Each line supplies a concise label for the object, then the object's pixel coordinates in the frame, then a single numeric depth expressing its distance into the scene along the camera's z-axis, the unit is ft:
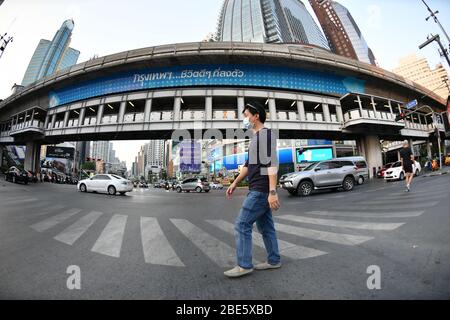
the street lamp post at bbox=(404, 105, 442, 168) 59.11
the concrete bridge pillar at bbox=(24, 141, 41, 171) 69.10
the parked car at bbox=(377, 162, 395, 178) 54.29
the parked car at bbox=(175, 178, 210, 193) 53.72
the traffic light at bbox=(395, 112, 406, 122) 46.76
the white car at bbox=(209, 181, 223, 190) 101.38
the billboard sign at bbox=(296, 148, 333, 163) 47.19
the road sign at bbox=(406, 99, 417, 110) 46.11
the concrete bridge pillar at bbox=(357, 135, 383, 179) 53.93
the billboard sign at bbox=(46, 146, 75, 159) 145.28
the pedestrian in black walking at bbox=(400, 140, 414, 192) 24.62
